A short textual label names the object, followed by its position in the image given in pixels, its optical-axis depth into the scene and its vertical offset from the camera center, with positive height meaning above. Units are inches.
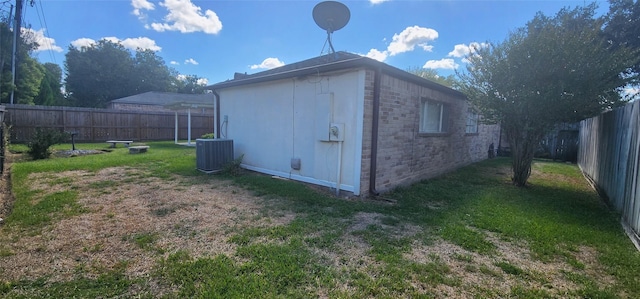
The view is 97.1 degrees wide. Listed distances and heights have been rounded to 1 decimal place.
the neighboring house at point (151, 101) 968.9 +85.9
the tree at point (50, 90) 1050.8 +131.4
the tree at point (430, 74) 1126.2 +253.3
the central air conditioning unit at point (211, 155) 288.5 -27.9
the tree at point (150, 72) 1370.6 +264.5
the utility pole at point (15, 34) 692.1 +217.4
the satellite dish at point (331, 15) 274.4 +115.2
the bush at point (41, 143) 345.7 -26.2
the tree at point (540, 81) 220.5 +49.4
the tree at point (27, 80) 807.1 +120.1
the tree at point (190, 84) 1646.2 +256.7
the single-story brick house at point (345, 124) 206.7 +7.7
